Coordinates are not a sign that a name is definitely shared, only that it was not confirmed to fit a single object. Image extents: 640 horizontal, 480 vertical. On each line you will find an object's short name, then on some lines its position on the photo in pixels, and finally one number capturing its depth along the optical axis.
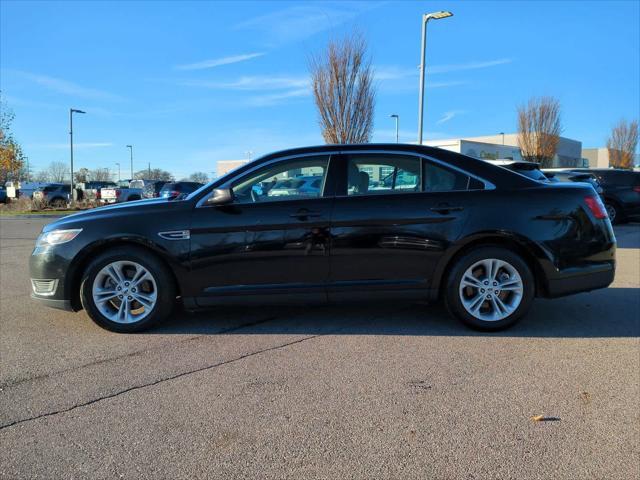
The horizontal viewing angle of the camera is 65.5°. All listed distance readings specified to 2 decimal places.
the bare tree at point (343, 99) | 18.20
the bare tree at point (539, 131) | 40.66
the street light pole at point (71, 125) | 33.97
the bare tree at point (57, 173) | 96.43
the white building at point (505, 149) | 37.06
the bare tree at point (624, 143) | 62.08
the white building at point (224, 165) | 59.06
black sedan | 4.39
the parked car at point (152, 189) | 28.15
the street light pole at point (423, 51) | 16.78
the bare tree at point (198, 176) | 82.79
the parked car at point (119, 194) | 30.39
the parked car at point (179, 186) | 22.67
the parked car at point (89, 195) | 31.72
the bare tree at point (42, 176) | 97.49
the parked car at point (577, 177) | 14.00
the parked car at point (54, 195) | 28.31
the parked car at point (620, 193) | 14.50
